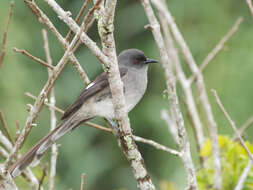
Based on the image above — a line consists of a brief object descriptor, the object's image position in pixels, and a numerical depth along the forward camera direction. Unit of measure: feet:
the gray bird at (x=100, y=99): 22.95
